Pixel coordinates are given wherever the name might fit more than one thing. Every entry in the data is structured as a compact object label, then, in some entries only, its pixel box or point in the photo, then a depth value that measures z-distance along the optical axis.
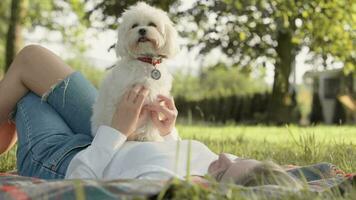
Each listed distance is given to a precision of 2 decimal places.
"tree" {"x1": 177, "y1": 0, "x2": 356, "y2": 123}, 9.42
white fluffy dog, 3.05
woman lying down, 2.26
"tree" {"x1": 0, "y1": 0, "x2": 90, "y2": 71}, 17.25
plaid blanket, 1.83
